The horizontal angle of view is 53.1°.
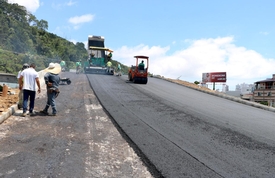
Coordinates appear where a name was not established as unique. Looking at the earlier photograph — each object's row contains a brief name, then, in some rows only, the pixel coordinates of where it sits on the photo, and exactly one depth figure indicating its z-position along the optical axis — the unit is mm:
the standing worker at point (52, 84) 9477
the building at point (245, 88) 77188
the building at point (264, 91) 46875
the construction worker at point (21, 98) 9524
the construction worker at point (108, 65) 30172
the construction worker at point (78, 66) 29927
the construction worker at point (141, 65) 23125
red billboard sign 40344
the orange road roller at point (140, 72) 22703
